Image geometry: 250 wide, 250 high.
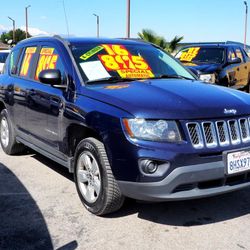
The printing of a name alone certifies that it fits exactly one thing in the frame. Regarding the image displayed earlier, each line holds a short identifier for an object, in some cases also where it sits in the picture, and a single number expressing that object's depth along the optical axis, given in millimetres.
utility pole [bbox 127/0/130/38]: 9375
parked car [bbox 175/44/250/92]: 6870
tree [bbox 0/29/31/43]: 58498
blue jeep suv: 2389
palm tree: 17238
